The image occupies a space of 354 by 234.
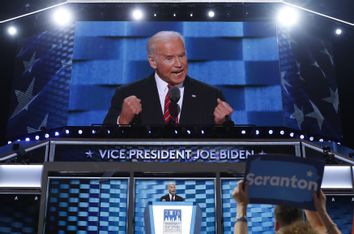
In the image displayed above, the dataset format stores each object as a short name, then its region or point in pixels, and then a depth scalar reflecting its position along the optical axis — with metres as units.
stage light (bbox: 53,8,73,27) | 12.14
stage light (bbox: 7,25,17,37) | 12.85
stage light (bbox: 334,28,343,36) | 13.03
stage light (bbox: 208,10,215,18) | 12.18
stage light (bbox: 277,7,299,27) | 12.24
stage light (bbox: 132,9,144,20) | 12.15
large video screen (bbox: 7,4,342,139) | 11.19
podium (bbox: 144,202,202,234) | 7.67
